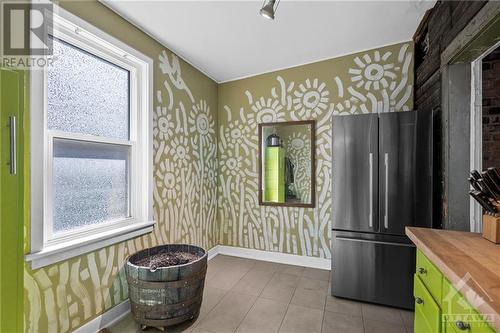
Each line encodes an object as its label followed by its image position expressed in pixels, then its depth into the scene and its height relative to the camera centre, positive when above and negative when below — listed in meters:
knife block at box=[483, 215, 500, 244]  1.35 -0.34
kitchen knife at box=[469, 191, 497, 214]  1.40 -0.21
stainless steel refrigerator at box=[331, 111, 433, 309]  2.35 -0.34
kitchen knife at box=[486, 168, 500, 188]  1.42 -0.06
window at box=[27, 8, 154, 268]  1.69 +0.17
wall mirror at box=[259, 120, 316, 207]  3.46 +0.03
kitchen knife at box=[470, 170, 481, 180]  1.49 -0.06
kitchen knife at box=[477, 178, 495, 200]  1.43 -0.14
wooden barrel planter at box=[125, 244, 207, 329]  1.93 -0.99
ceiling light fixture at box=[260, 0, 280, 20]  1.67 +1.03
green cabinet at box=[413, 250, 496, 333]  0.93 -0.62
